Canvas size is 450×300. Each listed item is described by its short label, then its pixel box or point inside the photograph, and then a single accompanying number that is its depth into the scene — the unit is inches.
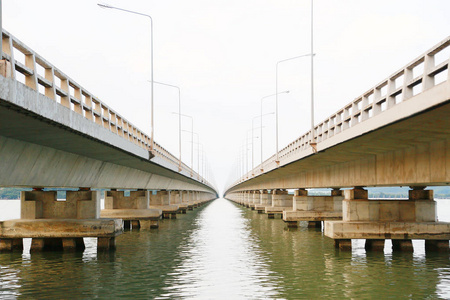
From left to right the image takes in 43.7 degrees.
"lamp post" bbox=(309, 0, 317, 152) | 1399.9
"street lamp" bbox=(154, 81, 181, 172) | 2879.4
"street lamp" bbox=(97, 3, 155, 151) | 1647.5
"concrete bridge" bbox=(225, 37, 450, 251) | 611.5
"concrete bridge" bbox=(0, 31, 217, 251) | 595.8
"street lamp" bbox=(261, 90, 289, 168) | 2424.7
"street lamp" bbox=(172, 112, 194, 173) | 4150.6
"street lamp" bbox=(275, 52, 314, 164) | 2358.3
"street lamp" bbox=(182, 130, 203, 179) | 5388.8
